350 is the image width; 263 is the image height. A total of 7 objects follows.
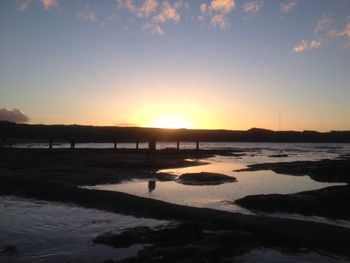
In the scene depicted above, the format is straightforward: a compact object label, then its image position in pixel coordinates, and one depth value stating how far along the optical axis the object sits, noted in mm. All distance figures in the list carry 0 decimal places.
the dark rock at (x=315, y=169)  29438
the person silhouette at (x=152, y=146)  41750
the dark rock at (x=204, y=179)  25781
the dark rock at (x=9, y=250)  10364
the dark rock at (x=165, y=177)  27750
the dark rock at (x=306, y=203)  16172
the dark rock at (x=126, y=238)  11016
